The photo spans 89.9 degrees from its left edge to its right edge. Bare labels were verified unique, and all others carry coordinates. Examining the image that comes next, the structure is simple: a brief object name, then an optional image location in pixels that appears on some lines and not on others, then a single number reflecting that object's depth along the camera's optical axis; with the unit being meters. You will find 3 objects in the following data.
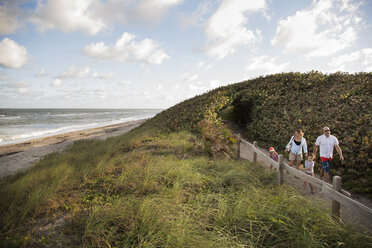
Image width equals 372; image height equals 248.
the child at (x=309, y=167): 5.62
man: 5.93
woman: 6.36
